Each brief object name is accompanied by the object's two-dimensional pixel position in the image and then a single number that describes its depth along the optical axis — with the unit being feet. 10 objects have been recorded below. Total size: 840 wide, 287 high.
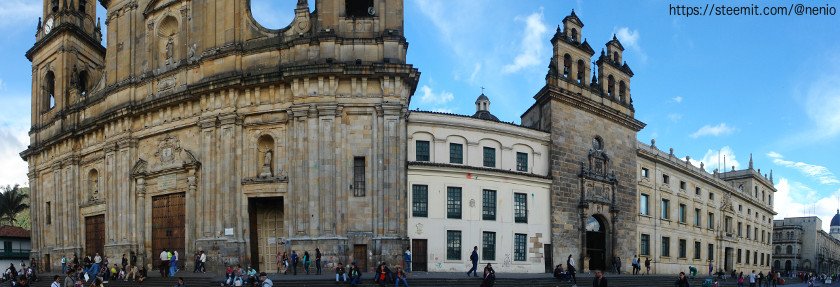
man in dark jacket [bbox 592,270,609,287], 54.08
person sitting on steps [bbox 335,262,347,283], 89.01
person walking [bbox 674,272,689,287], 68.18
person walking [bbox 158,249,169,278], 102.62
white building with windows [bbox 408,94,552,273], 112.06
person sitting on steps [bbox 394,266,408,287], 85.66
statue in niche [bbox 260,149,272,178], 108.99
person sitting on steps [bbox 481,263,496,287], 75.05
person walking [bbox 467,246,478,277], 100.14
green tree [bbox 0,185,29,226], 228.63
